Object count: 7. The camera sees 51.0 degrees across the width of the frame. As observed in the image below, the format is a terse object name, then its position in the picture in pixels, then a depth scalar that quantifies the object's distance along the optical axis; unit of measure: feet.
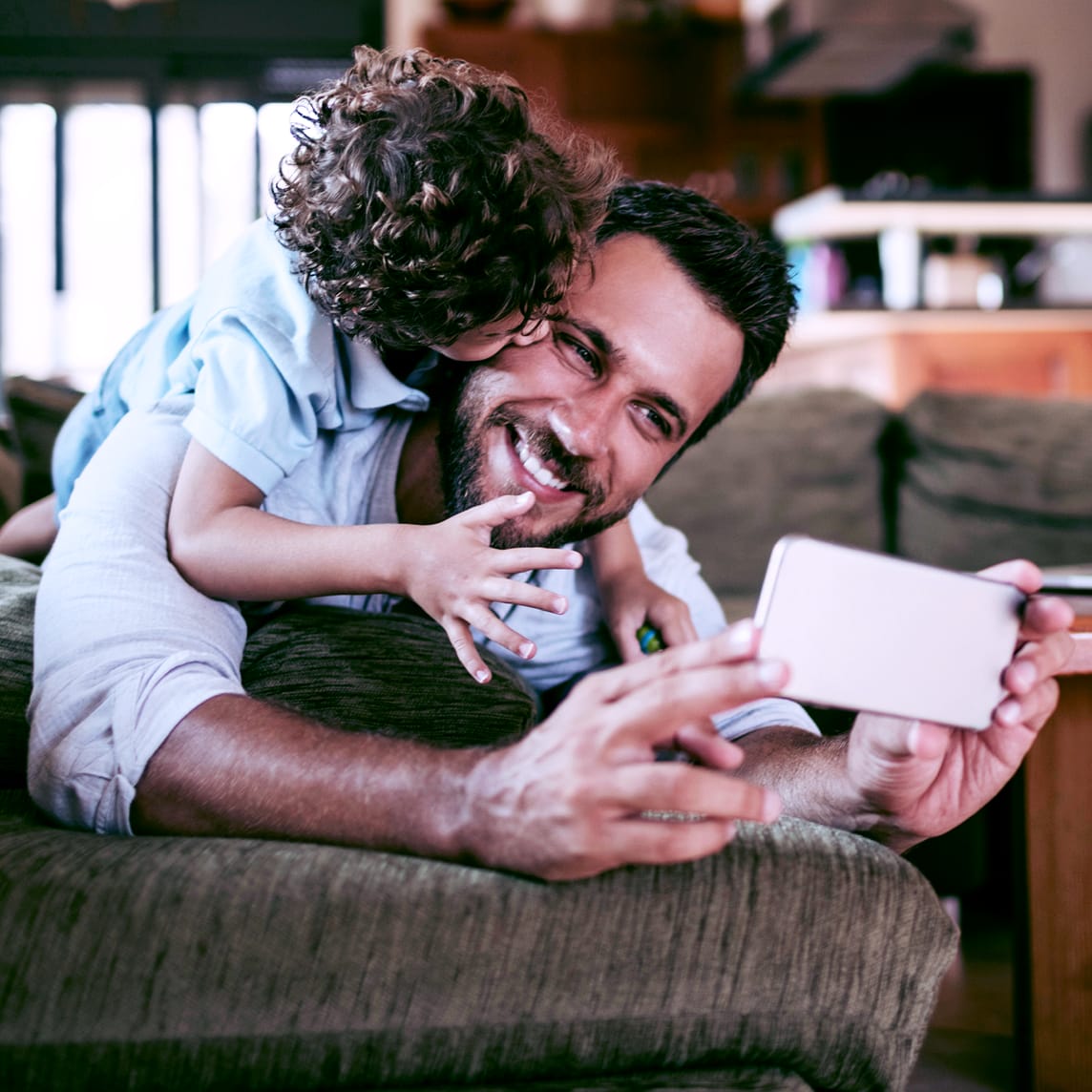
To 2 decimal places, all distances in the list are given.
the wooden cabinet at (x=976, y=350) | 13.07
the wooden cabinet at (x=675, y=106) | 19.63
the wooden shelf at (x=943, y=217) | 13.50
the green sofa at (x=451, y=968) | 2.26
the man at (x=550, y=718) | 2.32
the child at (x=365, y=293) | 3.31
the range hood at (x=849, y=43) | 14.82
